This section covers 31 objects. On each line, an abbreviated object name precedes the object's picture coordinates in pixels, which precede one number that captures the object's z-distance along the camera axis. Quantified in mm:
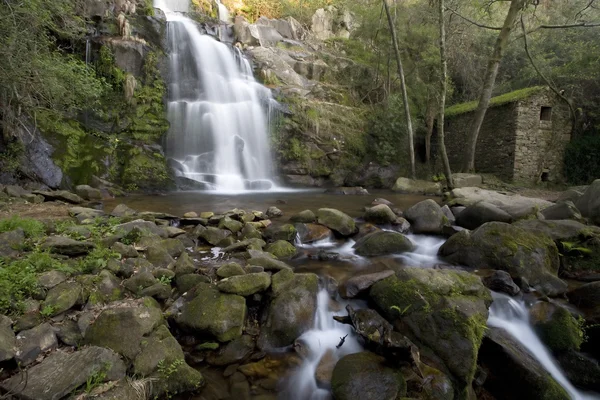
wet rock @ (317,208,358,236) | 6094
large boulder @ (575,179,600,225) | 6114
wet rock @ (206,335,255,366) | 2896
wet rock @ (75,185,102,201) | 8266
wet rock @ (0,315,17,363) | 2173
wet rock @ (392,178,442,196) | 12945
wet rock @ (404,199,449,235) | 6387
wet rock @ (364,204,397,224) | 6823
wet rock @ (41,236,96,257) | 3590
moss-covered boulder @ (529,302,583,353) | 3205
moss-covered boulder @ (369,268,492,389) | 2832
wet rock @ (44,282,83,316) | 2725
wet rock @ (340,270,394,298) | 3784
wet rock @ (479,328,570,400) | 2727
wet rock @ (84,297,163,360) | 2543
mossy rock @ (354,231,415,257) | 5223
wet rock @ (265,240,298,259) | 4969
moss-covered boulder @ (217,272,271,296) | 3338
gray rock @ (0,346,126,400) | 2033
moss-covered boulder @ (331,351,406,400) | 2510
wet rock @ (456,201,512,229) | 6281
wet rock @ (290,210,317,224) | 6473
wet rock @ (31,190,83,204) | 7012
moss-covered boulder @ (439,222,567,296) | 4078
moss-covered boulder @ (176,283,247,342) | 3004
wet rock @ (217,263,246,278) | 3736
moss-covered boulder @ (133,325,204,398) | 2469
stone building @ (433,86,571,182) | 13750
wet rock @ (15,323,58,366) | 2283
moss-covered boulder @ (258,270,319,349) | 3189
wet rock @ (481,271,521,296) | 3857
